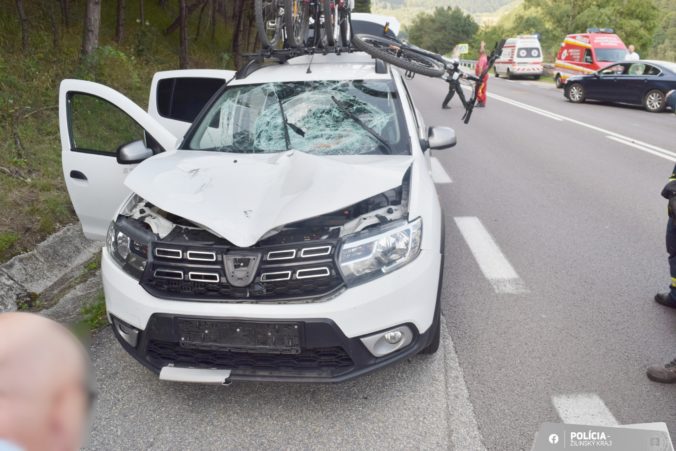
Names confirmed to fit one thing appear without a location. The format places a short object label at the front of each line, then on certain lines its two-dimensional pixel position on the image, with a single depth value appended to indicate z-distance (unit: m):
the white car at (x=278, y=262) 2.68
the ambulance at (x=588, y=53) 23.30
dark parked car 16.19
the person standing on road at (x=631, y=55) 21.67
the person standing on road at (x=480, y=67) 17.05
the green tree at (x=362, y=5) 62.96
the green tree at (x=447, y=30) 106.94
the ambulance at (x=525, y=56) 32.84
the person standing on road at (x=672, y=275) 3.12
